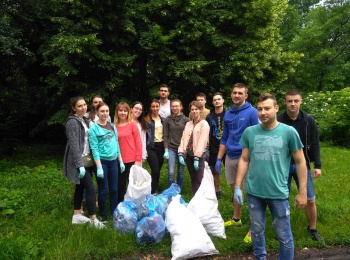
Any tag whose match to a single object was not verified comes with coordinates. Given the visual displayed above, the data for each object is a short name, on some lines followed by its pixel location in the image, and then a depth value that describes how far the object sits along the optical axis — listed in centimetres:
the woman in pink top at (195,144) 501
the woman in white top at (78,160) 421
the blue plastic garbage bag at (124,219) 421
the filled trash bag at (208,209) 418
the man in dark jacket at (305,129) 384
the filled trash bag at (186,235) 371
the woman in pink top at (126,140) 486
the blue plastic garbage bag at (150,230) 398
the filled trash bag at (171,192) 467
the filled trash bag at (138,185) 450
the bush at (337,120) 1324
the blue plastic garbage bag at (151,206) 425
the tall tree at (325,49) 2269
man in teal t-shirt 313
